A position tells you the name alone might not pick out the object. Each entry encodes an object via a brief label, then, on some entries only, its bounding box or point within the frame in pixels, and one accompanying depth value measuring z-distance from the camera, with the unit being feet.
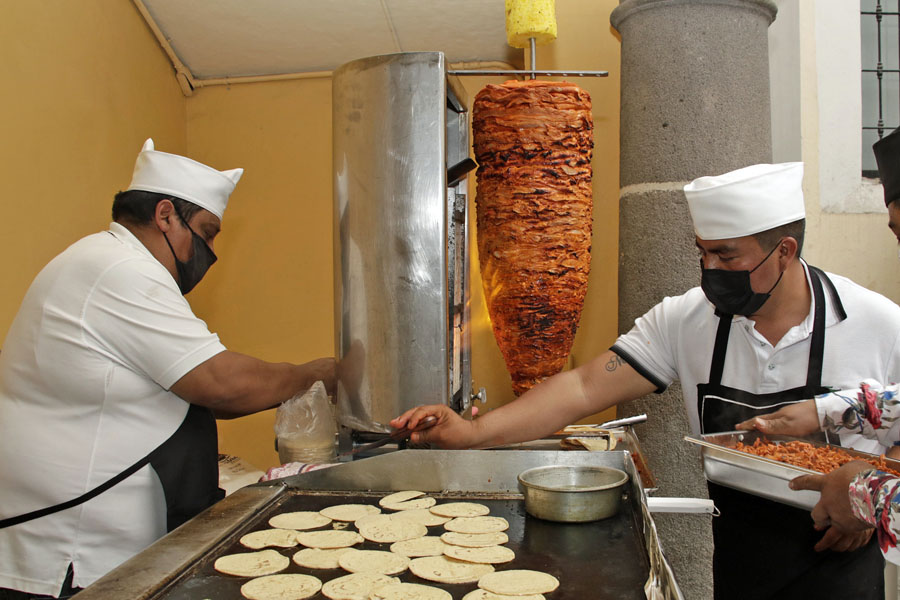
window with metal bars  13.03
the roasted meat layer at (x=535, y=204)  8.12
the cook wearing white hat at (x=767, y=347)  6.18
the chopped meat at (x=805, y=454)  5.63
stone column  9.68
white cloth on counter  7.17
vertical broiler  7.48
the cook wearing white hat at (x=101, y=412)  6.17
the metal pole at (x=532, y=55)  8.77
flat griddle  4.86
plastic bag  8.01
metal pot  5.91
